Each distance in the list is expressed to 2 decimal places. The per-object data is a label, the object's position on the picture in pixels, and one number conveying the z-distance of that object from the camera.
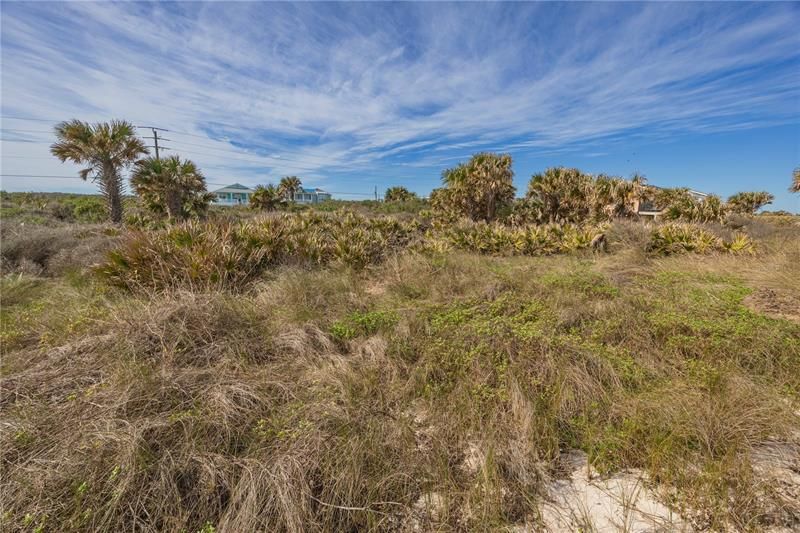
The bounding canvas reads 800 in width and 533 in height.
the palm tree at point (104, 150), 12.70
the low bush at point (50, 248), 7.55
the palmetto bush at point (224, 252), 5.41
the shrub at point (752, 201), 25.45
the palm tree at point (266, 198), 26.86
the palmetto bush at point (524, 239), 10.03
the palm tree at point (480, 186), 15.98
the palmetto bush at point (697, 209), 13.98
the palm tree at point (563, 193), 14.92
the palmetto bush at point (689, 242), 8.60
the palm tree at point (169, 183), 14.80
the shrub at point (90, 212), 17.03
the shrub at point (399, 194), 41.49
